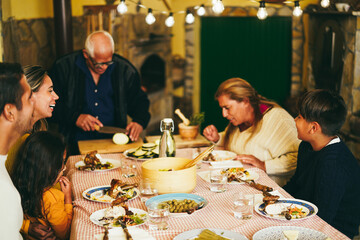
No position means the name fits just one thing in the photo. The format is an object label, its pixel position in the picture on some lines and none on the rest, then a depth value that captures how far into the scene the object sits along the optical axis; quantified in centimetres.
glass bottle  273
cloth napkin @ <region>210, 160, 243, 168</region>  272
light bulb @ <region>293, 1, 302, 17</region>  300
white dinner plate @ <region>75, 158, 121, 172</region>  275
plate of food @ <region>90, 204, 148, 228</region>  188
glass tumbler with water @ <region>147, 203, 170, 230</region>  185
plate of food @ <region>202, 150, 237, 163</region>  283
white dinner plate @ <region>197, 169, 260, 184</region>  247
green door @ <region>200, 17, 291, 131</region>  709
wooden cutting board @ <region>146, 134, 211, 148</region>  331
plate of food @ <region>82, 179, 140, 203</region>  218
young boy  223
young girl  215
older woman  294
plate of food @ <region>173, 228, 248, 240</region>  172
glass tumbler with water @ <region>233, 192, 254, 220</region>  195
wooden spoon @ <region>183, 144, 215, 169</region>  228
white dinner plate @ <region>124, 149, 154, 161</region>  288
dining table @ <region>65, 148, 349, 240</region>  183
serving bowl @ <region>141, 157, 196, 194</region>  217
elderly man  365
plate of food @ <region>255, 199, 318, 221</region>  192
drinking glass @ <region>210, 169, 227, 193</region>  229
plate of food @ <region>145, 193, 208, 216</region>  199
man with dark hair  163
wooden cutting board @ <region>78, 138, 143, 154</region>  318
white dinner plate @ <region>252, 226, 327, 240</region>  173
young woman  256
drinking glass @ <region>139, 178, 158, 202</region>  213
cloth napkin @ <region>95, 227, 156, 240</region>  176
